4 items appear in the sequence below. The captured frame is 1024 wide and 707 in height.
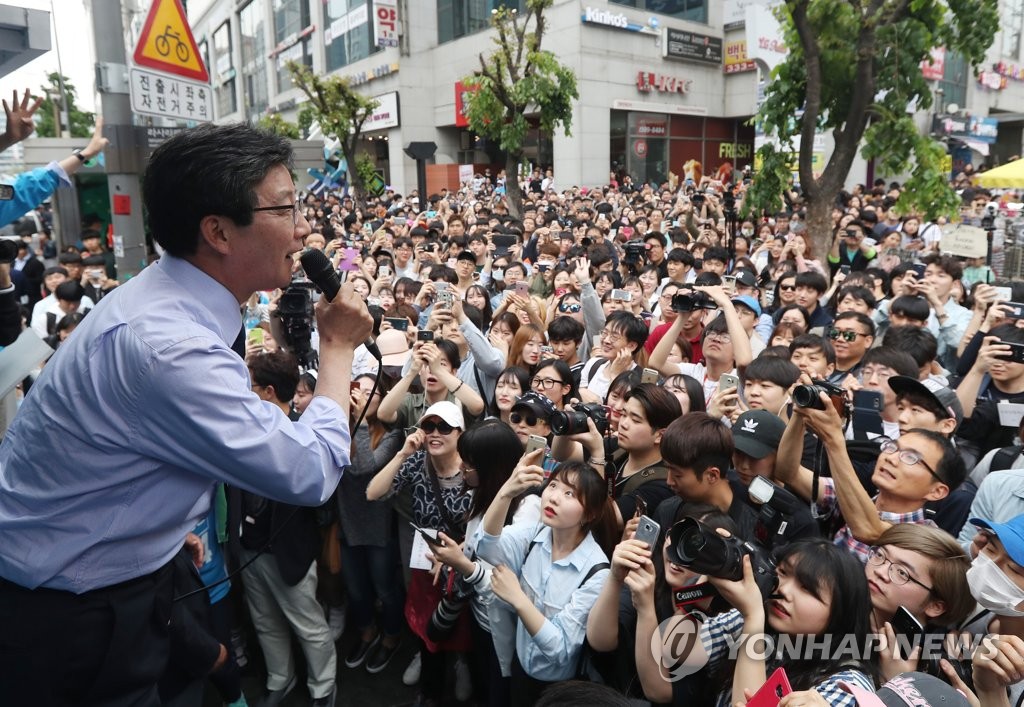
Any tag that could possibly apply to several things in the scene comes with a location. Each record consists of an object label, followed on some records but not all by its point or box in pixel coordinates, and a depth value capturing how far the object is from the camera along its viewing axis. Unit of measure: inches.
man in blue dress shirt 50.8
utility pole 174.9
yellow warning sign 161.5
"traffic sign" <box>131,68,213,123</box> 164.9
